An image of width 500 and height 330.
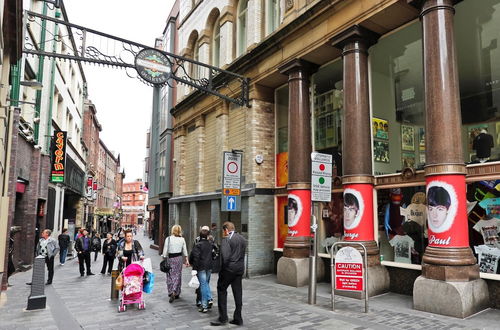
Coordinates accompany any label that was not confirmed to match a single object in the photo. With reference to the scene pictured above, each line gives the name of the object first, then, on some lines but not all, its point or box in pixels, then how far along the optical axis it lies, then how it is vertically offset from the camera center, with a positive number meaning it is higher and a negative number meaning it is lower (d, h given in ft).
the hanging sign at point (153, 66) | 35.60 +13.93
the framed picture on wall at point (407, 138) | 31.68 +6.24
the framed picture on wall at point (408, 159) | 30.99 +4.32
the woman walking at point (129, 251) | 28.96 -3.00
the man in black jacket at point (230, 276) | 21.30 -3.57
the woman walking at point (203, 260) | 24.58 -3.16
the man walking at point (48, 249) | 36.04 -3.46
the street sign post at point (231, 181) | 37.01 +3.08
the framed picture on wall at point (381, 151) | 32.48 +5.23
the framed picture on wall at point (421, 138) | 30.78 +6.01
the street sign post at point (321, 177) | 26.22 +2.42
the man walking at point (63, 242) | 55.62 -4.30
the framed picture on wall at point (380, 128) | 32.89 +7.26
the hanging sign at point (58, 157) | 64.90 +9.52
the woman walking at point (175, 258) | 27.94 -3.44
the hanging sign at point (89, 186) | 124.16 +8.57
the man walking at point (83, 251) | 43.63 -4.45
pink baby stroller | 25.36 -5.10
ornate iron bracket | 33.65 +14.84
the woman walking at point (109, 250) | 41.98 -4.15
